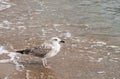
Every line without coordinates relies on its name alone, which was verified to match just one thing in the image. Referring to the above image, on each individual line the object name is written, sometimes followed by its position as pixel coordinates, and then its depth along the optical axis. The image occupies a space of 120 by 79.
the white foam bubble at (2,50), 8.79
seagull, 8.12
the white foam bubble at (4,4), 13.81
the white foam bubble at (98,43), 9.66
